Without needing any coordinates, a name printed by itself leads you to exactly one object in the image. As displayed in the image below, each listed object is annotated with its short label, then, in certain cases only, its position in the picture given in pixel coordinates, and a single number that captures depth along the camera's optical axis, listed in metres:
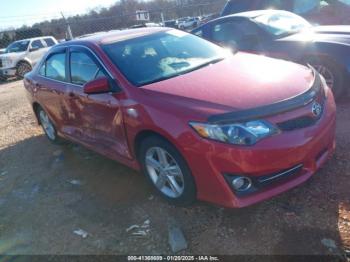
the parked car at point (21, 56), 15.43
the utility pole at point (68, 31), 17.30
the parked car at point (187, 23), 22.28
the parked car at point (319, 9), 8.38
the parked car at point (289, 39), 5.34
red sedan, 2.87
